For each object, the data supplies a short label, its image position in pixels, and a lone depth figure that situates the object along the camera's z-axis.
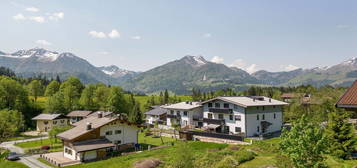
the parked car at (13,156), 43.16
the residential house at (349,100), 11.80
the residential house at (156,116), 80.28
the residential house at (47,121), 80.81
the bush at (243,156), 30.18
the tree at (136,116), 77.00
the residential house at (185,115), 66.51
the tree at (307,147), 13.84
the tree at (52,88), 118.44
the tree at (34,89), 118.94
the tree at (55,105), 91.69
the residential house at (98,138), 41.72
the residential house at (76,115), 85.81
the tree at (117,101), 90.97
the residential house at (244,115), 54.09
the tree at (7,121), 50.02
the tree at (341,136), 22.77
